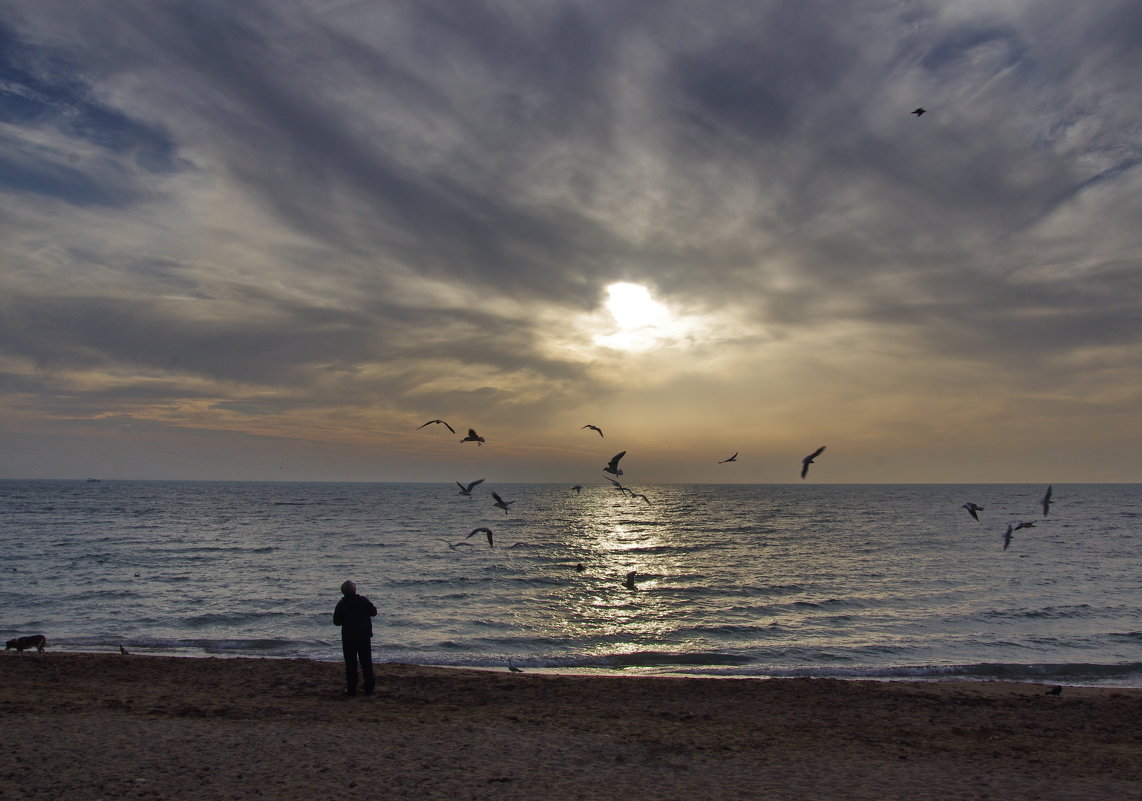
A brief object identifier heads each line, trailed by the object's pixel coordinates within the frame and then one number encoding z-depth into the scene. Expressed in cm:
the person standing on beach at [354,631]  1259
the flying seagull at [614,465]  1733
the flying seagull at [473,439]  1739
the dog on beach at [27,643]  1697
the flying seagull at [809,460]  1410
